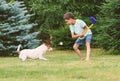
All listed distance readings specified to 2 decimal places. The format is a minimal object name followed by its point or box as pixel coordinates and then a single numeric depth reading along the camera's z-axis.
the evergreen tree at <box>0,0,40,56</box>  19.44
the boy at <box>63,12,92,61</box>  13.92
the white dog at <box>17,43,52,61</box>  14.41
